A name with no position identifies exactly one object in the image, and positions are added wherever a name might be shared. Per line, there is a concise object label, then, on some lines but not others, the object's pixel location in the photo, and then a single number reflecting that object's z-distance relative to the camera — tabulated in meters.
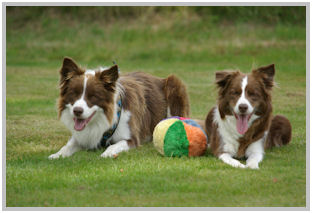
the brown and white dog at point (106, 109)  14.34
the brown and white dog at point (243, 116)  13.27
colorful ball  14.12
